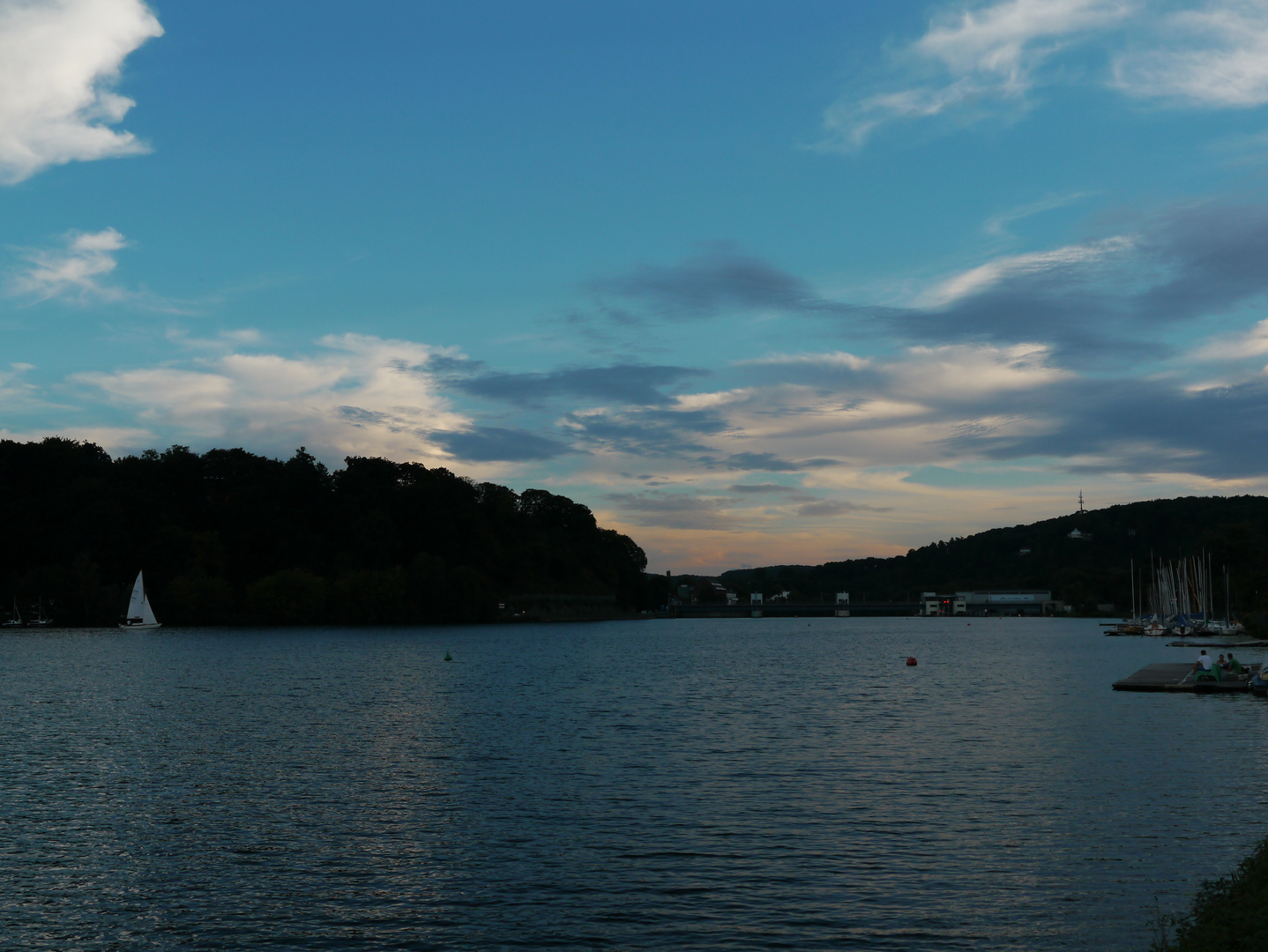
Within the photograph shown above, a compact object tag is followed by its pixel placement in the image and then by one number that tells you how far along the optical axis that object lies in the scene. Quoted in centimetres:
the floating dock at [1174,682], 7088
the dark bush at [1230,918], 1565
